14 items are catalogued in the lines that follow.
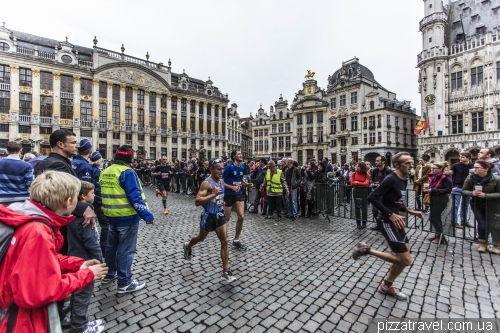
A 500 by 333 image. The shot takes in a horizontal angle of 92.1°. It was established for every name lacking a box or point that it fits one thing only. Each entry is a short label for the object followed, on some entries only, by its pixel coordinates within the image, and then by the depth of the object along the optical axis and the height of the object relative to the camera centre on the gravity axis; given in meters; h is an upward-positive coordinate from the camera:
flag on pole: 29.69 +5.29
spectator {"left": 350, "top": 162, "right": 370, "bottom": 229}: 7.58 -0.74
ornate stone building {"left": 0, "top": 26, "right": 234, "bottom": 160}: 31.75 +11.26
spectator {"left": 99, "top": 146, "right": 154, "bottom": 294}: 3.67 -0.62
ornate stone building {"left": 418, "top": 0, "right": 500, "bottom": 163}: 28.80 +11.63
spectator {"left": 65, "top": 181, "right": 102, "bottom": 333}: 2.76 -1.00
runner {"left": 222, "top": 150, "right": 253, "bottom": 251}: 5.72 -0.45
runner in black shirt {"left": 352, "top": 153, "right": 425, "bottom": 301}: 3.57 -0.80
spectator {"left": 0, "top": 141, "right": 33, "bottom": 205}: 3.62 -0.14
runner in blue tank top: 4.05 -0.70
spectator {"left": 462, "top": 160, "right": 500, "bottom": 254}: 5.29 -0.79
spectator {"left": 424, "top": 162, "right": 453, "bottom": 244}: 6.05 -0.77
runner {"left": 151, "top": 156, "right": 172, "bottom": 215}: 9.72 -0.31
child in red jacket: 1.42 -0.58
